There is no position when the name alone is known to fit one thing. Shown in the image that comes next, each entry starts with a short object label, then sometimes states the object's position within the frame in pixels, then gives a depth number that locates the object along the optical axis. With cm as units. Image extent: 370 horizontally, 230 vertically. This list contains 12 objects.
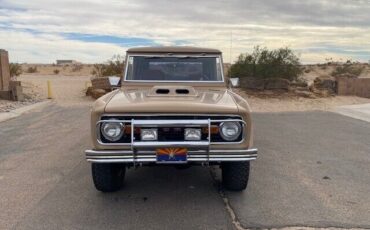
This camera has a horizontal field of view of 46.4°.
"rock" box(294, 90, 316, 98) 2044
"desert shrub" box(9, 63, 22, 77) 2870
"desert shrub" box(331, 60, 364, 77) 3262
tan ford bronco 488
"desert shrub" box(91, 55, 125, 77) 2600
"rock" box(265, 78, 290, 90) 2165
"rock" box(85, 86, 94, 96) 2133
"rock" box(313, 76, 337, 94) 2211
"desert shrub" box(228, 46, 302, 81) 2183
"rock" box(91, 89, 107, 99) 2039
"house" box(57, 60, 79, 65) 12619
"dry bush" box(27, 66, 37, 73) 6277
